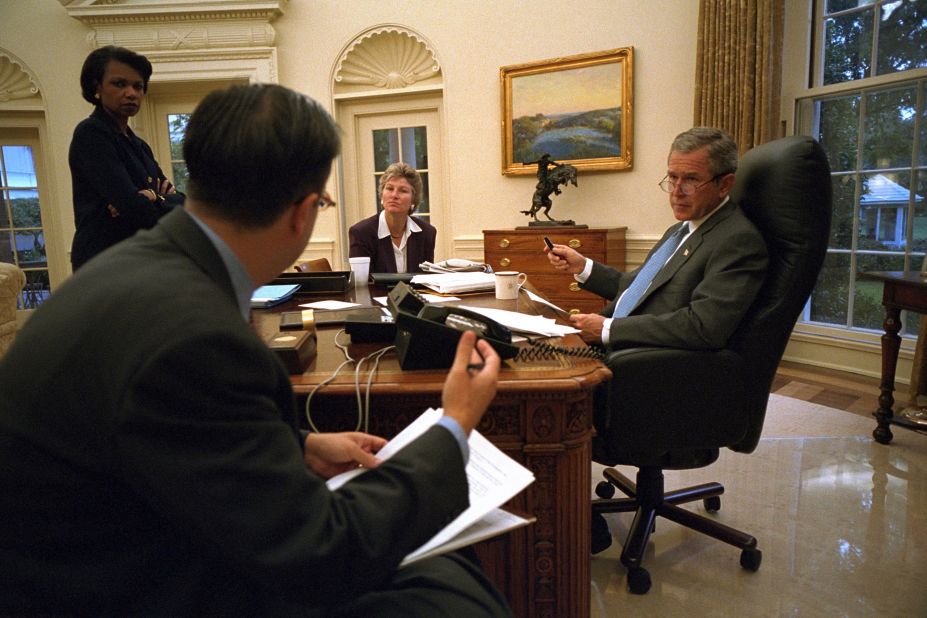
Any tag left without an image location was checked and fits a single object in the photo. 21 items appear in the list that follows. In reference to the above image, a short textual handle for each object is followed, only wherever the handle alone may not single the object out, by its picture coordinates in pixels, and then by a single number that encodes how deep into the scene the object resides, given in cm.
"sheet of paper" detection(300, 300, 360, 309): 223
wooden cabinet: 445
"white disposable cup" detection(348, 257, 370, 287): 288
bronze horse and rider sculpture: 466
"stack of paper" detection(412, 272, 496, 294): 243
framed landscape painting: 481
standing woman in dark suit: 234
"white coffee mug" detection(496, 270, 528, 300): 230
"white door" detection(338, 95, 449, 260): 568
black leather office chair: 176
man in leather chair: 180
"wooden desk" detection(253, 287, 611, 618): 131
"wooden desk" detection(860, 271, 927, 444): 283
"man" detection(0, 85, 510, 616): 67
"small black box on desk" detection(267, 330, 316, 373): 136
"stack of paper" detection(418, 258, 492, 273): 298
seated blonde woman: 358
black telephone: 133
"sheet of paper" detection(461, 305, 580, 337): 168
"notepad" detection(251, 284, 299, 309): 229
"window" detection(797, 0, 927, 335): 380
